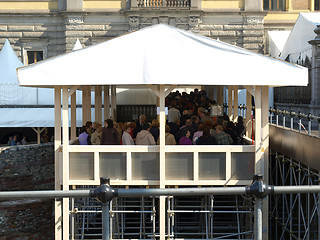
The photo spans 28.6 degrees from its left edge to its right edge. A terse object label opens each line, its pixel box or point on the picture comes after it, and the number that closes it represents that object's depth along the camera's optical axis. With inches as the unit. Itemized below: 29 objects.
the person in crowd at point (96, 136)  503.1
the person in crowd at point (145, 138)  479.2
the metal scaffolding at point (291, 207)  450.3
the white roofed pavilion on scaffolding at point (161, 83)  449.1
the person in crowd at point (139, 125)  544.4
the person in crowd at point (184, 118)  612.8
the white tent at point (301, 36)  874.1
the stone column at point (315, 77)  667.4
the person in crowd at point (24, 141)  991.1
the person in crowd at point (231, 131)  509.4
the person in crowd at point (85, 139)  529.3
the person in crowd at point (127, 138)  486.5
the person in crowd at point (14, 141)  979.9
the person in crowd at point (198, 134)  491.0
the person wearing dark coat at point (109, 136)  489.1
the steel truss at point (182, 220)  498.6
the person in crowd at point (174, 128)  543.2
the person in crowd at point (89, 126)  542.0
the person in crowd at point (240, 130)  523.3
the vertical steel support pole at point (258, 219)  182.4
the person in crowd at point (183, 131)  506.3
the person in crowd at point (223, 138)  477.4
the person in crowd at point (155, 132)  505.7
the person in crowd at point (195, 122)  543.1
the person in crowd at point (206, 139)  469.7
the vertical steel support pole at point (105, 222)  182.9
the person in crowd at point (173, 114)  701.9
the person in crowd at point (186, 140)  484.4
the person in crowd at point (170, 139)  481.9
